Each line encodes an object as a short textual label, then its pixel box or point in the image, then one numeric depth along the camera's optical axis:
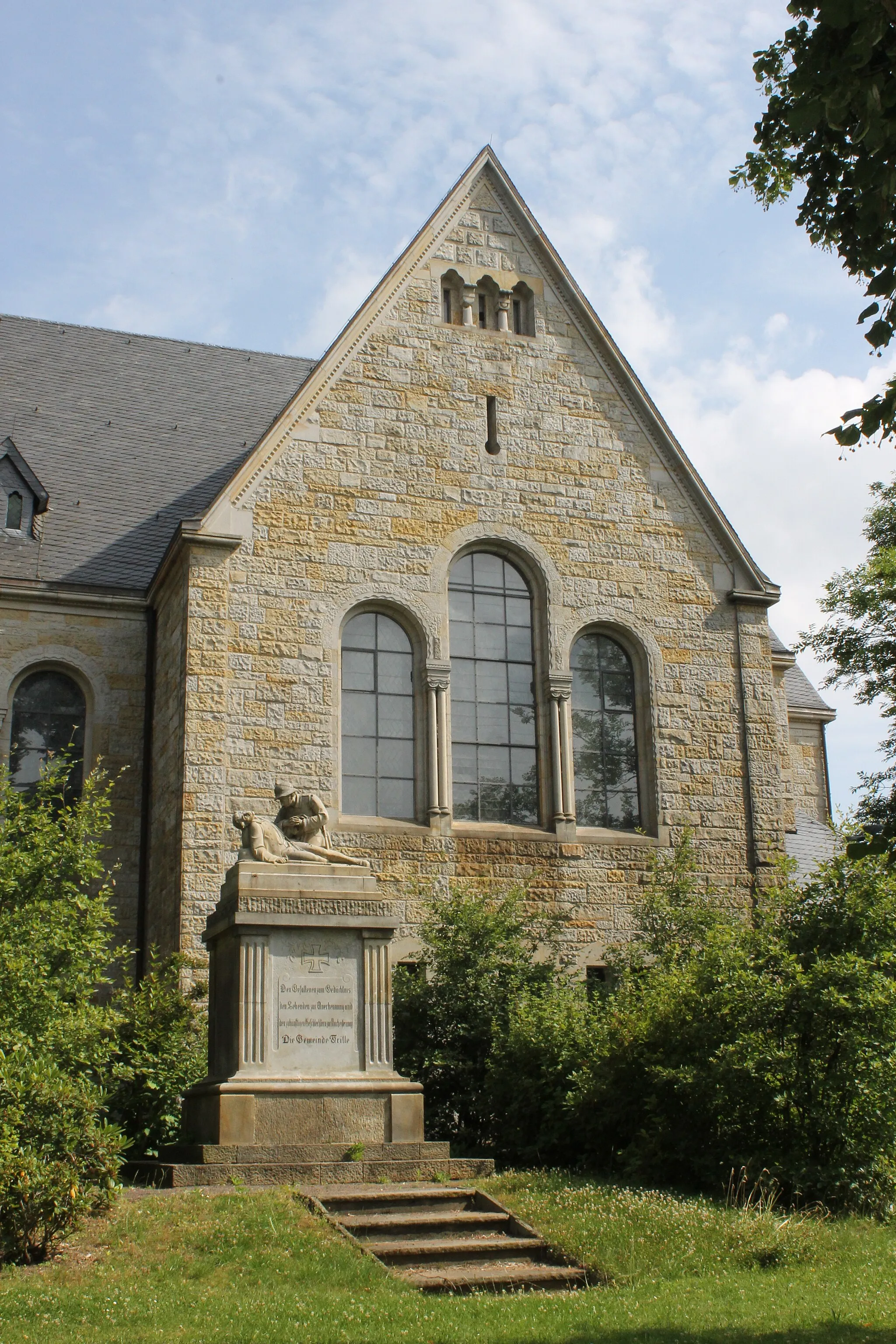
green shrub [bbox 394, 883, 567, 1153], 14.86
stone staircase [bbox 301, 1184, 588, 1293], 9.22
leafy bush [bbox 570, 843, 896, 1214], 11.52
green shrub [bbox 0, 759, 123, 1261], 9.18
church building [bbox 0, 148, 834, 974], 17.64
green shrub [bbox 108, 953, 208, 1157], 13.16
